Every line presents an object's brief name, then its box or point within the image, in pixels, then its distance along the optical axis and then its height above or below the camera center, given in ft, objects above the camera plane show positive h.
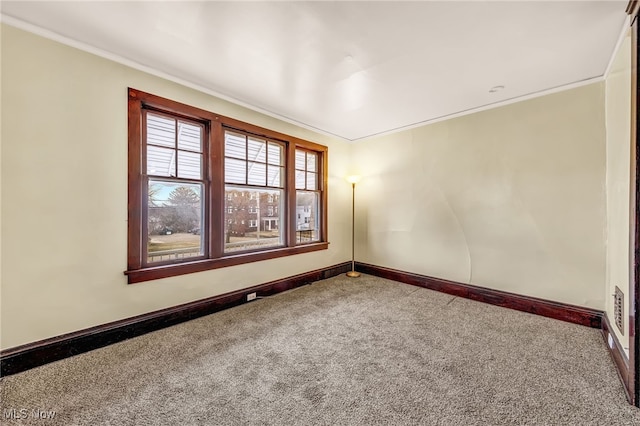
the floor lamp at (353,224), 16.12 -0.83
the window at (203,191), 8.24 +0.82
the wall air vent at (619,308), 6.47 -2.55
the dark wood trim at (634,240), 5.15 -0.60
